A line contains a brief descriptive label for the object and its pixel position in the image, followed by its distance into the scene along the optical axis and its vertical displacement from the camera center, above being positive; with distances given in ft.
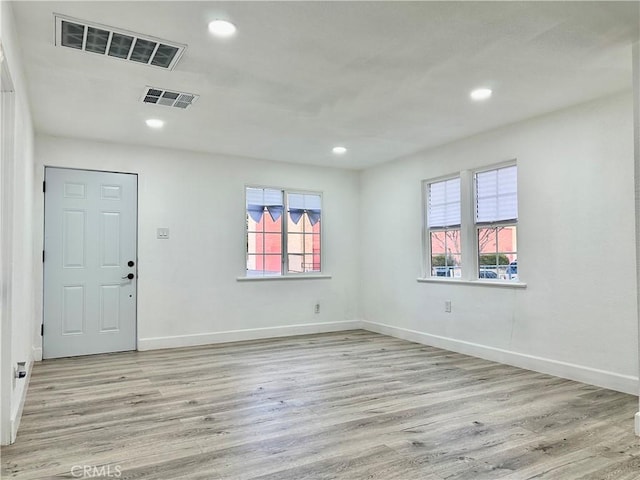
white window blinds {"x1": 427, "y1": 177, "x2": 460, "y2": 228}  17.61 +1.98
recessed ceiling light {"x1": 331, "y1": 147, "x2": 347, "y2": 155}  18.45 +4.30
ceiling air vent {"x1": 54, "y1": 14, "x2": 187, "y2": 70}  8.84 +4.45
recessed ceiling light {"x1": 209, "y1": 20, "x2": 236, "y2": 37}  8.66 +4.44
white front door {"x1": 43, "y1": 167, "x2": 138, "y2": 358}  16.35 -0.30
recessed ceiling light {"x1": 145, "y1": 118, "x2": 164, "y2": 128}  14.73 +4.39
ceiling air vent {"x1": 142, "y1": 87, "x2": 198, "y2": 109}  12.21 +4.41
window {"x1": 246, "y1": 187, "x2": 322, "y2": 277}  20.29 +1.01
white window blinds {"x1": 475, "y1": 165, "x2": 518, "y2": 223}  15.33 +2.01
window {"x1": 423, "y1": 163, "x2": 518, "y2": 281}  15.47 +1.02
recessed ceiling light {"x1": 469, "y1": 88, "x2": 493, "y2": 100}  12.10 +4.37
